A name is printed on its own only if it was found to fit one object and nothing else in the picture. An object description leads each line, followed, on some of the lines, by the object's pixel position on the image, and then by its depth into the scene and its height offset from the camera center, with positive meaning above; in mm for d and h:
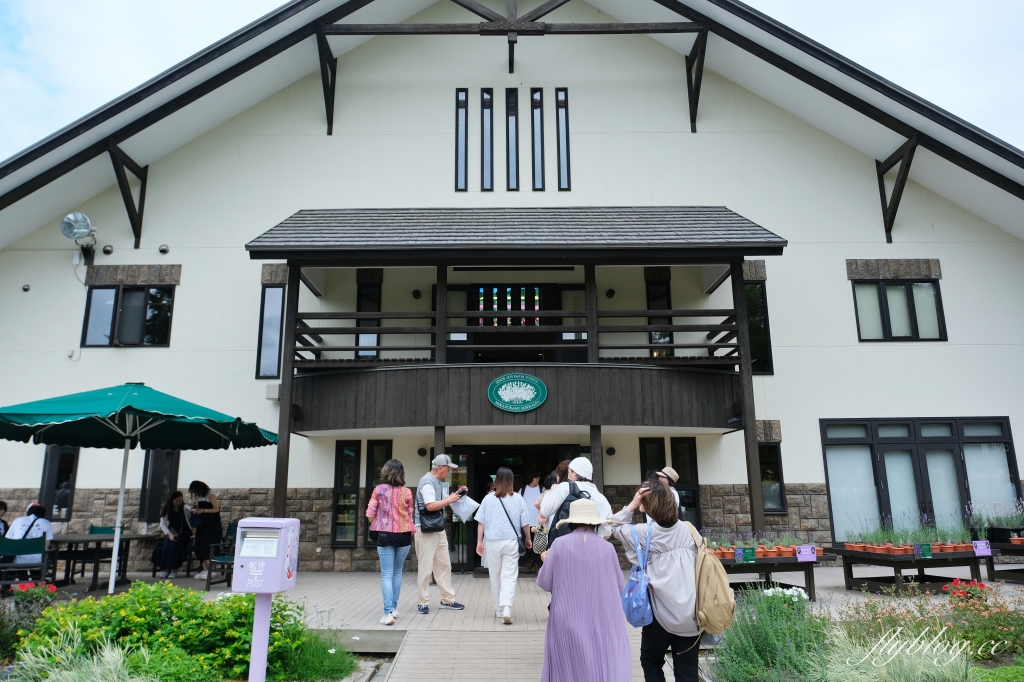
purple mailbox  5094 -464
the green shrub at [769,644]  5785 -1220
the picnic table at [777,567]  9461 -929
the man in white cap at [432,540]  8367 -476
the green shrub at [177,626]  5910 -1039
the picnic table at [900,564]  10055 -964
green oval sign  11859 +1688
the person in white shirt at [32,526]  10586 -347
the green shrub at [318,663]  6141 -1383
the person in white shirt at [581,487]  6980 +62
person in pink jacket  8141 -258
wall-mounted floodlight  14469 +5398
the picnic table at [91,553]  10672 -782
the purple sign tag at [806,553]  9562 -749
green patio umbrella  8781 +1027
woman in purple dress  4453 -688
